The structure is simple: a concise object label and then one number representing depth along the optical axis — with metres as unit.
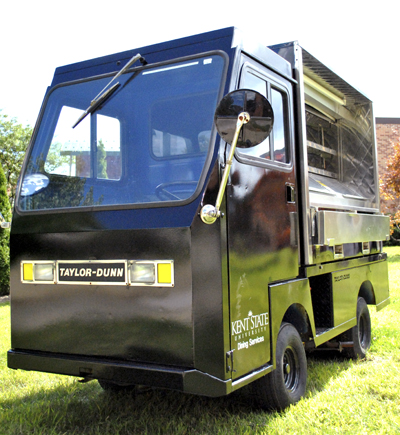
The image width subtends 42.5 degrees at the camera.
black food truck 2.84
